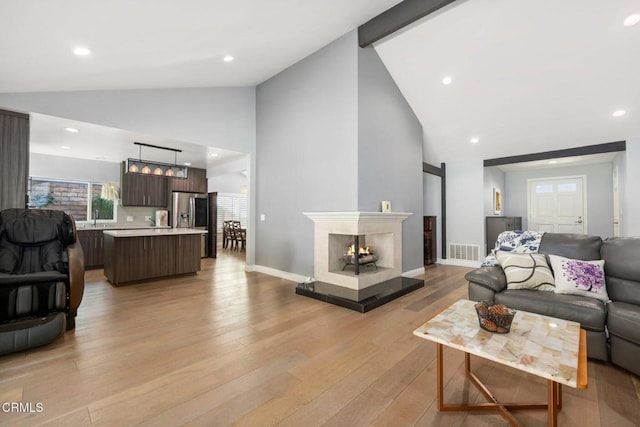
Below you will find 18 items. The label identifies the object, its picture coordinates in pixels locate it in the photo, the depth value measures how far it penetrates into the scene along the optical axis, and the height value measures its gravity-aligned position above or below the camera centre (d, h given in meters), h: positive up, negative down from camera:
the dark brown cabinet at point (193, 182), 7.05 +0.90
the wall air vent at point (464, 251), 6.33 -0.81
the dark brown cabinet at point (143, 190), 6.61 +0.65
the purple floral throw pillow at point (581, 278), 2.38 -0.54
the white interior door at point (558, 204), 7.38 +0.36
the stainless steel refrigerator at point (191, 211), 7.01 +0.14
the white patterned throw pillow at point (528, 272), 2.60 -0.53
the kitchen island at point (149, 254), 4.37 -0.64
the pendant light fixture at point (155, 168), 5.02 +0.93
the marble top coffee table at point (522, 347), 1.23 -0.68
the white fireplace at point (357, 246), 3.88 -0.47
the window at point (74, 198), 5.94 +0.41
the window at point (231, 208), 10.17 +0.34
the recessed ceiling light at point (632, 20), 3.18 +2.31
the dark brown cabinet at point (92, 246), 5.66 -0.61
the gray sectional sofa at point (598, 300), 1.98 -0.69
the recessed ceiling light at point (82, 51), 2.77 +1.69
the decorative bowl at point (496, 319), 1.60 -0.59
